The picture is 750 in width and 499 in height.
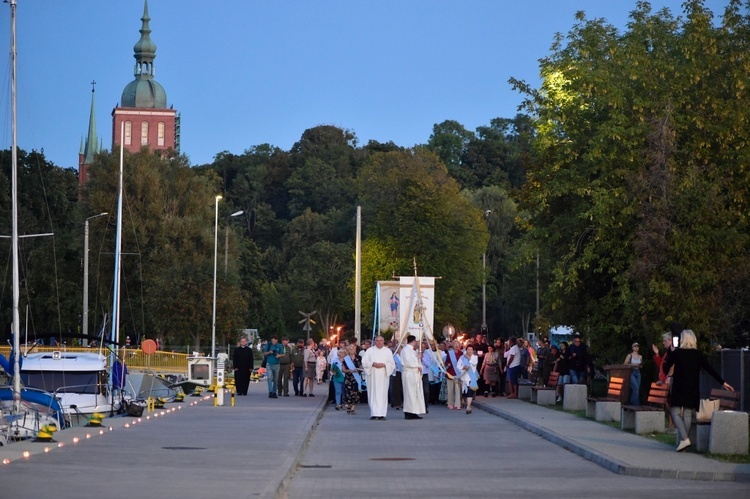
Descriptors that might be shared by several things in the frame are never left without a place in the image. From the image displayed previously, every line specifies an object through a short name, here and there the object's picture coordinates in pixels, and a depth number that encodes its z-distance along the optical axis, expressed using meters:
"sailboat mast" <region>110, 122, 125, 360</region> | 46.54
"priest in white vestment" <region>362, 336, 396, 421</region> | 30.08
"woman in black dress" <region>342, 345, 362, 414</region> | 33.42
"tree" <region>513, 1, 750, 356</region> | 32.09
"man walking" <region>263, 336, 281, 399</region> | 40.31
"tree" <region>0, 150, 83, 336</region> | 83.44
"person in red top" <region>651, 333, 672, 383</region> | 21.03
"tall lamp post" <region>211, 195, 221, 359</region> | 72.51
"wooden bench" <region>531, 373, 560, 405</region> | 35.44
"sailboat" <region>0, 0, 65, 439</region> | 22.58
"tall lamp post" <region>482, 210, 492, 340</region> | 94.25
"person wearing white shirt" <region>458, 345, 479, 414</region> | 34.31
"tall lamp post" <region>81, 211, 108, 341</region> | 61.60
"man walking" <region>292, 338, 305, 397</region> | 41.91
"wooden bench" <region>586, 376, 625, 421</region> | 27.23
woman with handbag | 19.53
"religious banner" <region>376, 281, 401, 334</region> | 47.87
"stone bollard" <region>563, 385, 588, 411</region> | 31.92
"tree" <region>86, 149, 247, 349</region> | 78.81
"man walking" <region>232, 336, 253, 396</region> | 41.09
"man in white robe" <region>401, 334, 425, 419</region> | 30.28
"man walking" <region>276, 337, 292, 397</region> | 41.76
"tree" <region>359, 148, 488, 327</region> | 90.00
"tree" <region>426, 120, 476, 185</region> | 138.00
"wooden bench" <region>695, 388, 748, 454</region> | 18.53
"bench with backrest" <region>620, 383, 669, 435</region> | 23.03
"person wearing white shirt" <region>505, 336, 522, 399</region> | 39.12
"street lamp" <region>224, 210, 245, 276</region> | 82.62
